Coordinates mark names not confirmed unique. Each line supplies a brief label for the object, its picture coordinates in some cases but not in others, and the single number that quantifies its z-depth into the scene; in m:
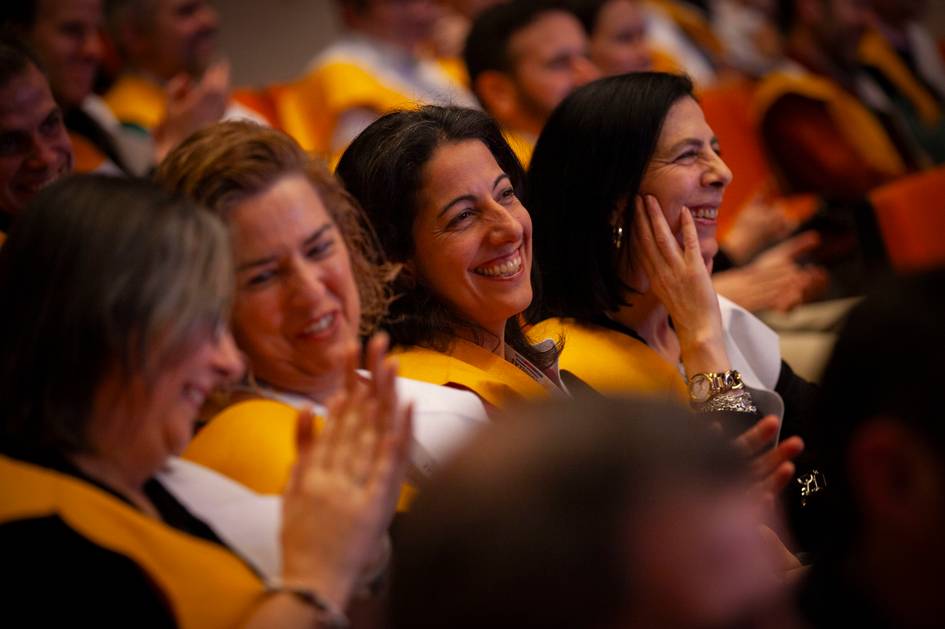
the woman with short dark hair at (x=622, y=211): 4.71
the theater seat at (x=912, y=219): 7.31
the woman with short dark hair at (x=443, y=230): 4.18
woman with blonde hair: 3.45
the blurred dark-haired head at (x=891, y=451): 2.07
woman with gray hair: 2.69
